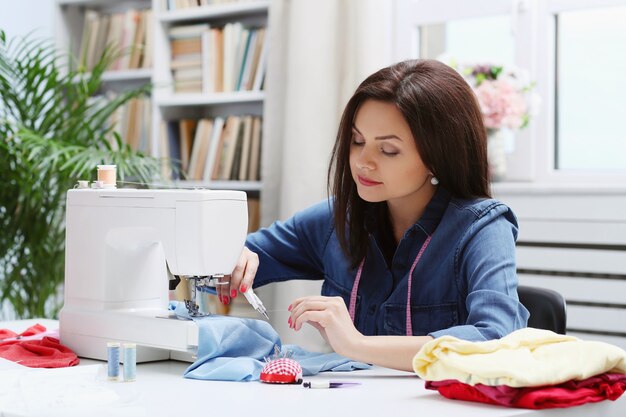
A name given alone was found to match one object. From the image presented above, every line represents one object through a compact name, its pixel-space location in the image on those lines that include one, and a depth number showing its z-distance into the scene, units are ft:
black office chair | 6.26
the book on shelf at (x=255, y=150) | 12.63
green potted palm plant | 10.51
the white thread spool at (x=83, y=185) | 5.79
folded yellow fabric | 4.06
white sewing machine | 5.06
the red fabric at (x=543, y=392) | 4.05
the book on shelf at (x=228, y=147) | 12.75
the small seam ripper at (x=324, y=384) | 4.55
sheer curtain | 11.33
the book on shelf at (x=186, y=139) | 13.34
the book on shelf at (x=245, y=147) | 12.64
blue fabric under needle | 4.81
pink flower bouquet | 9.95
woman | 5.61
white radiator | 9.30
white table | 3.93
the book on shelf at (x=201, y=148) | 13.08
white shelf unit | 12.26
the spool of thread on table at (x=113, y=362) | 4.72
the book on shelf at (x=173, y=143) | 13.34
